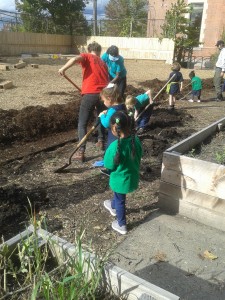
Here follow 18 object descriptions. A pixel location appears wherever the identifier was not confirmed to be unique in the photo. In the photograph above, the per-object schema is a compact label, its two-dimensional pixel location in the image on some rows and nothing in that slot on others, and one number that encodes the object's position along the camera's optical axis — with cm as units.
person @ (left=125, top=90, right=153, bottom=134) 609
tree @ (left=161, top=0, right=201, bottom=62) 2291
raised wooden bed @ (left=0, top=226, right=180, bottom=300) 165
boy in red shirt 459
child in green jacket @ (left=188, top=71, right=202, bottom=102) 999
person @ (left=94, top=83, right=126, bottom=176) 353
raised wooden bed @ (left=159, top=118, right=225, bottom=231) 306
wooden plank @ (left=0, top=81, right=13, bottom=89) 1019
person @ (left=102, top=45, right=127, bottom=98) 590
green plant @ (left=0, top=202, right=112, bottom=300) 164
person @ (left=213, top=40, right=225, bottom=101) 991
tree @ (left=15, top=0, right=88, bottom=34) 3279
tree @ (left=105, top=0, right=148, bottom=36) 3482
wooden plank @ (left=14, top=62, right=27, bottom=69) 1626
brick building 2544
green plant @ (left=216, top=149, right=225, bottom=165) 369
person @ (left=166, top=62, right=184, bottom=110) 830
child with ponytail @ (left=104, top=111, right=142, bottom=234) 277
